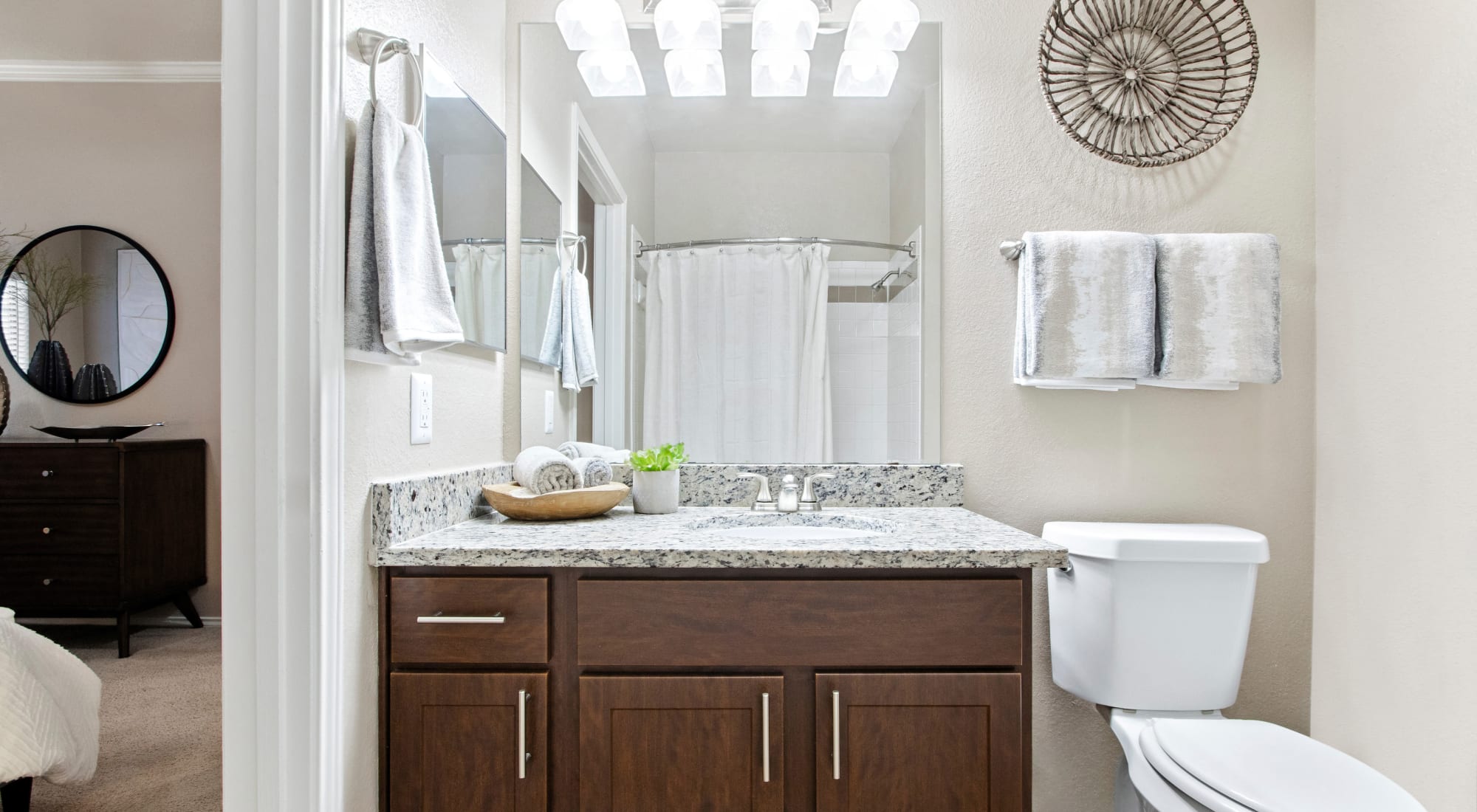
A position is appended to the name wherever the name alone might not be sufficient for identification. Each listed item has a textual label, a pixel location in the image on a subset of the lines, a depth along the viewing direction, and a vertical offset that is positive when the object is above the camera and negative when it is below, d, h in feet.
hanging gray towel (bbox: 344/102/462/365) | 3.76 +0.76
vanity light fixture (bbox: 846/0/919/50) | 5.69 +2.83
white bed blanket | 5.23 -2.27
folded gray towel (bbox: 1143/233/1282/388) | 5.41 +0.64
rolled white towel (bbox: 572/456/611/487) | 5.23 -0.48
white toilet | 4.89 -1.45
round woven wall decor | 5.82 +2.52
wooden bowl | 4.92 -0.66
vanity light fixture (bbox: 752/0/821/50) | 5.69 +2.82
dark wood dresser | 9.25 -1.57
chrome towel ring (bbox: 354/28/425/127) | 3.86 +1.81
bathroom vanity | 4.08 -1.47
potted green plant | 5.53 -0.58
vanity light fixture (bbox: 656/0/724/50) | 5.77 +2.85
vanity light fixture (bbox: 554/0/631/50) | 5.78 +2.86
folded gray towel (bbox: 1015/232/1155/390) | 5.42 +0.66
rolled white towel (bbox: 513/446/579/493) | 5.01 -0.48
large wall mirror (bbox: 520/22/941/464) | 5.96 +1.28
